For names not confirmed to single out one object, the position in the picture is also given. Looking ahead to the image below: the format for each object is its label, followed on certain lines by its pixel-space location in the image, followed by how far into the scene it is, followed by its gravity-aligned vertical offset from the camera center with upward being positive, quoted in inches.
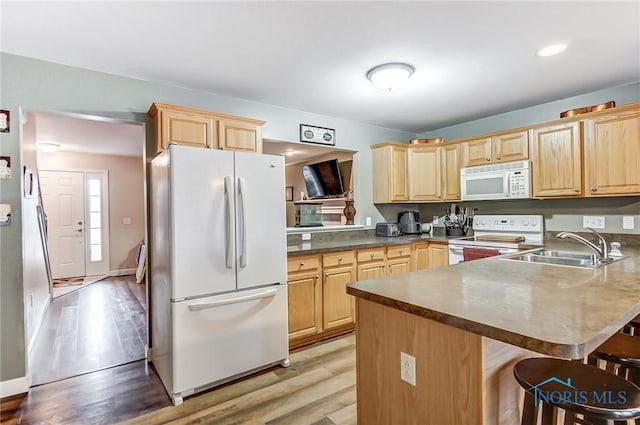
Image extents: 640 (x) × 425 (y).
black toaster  162.9 -8.7
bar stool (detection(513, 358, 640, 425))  37.1 -22.7
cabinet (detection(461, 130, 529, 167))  134.7 +26.8
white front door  230.1 -0.7
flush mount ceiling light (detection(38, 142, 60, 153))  202.4 +45.6
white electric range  131.7 -11.5
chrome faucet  75.1 -10.0
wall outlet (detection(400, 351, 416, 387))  48.6 -23.8
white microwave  132.9 +12.4
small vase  167.5 +0.7
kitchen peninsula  38.2 -15.2
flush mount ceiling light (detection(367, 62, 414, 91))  98.3 +42.6
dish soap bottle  93.4 -13.1
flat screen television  181.9 +20.5
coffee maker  173.8 -6.3
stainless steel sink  83.6 -14.0
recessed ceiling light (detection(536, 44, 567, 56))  89.1 +44.5
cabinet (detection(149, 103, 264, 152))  100.3 +28.5
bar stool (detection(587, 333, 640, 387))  50.4 -23.3
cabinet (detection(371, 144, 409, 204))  162.2 +19.6
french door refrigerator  84.8 -14.4
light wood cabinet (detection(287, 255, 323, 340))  113.9 -29.9
